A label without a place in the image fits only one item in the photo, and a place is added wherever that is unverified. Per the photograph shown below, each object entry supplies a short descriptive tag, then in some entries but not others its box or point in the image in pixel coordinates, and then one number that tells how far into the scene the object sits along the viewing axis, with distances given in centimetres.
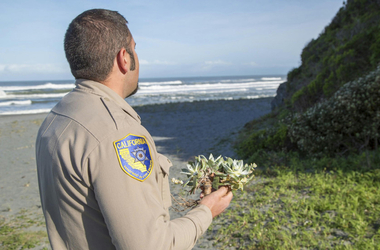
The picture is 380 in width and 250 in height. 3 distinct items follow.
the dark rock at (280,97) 1389
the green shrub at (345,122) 666
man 112
